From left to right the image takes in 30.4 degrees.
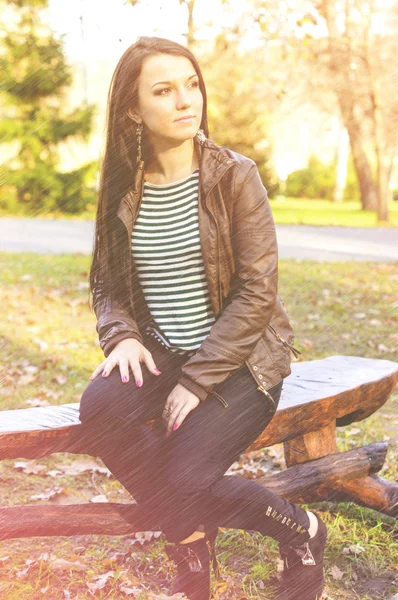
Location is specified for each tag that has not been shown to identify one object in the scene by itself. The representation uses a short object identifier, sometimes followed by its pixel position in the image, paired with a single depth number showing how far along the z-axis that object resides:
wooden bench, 2.55
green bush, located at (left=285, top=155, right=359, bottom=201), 27.05
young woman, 2.40
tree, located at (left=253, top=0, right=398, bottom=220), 16.88
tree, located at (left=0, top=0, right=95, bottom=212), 17.33
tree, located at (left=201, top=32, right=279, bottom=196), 18.14
